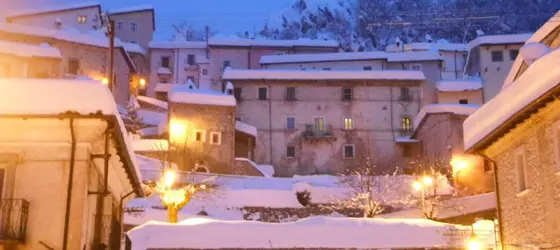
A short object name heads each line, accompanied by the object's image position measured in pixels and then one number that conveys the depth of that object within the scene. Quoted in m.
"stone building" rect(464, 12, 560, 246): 14.97
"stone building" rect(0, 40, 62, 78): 43.00
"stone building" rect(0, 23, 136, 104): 57.25
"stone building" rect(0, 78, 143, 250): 13.11
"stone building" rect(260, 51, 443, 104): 68.38
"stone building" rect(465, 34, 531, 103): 61.88
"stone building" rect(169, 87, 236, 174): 50.88
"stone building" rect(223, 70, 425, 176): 58.00
